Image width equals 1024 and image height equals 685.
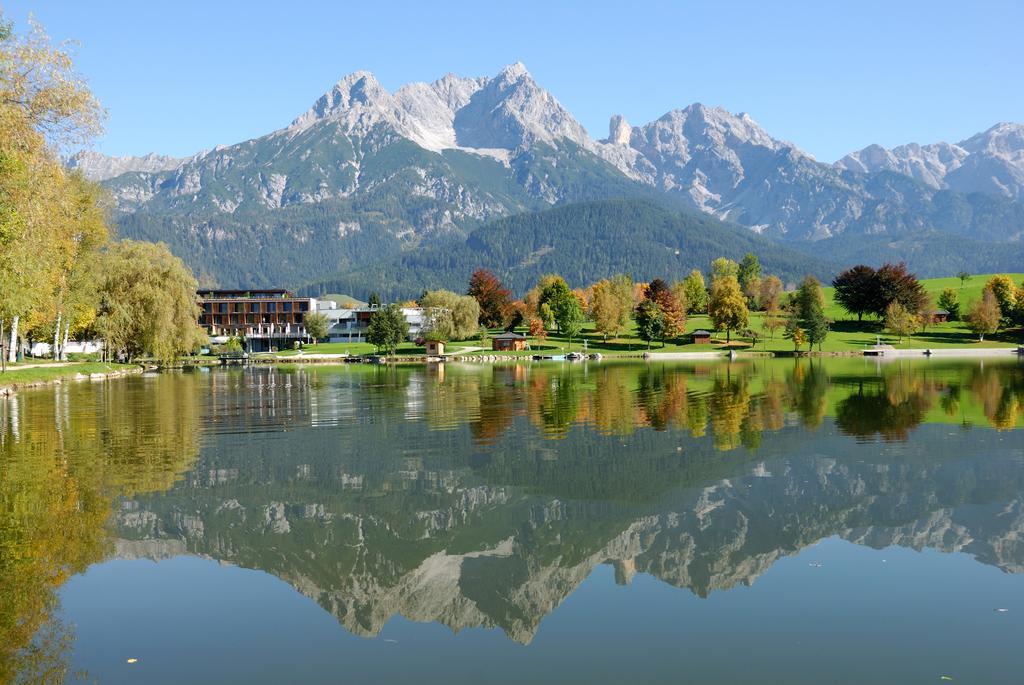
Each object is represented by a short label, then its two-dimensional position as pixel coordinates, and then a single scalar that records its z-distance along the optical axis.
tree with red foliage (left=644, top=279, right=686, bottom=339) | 155.88
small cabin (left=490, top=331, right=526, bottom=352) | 160.38
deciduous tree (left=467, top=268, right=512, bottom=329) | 186.62
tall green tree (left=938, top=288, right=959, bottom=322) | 179.50
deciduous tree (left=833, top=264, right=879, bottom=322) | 172.88
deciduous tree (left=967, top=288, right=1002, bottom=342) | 151.88
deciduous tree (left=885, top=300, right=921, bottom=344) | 153.62
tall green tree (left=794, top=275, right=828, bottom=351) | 142.88
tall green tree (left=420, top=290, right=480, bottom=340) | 167.38
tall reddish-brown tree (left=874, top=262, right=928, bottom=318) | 165.75
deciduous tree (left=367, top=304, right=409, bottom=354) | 151.88
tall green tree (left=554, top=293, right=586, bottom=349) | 159.38
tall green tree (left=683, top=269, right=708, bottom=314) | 193.38
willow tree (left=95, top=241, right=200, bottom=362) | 99.38
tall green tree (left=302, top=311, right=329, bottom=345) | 194.12
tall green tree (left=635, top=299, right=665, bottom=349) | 152.00
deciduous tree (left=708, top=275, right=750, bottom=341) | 153.00
